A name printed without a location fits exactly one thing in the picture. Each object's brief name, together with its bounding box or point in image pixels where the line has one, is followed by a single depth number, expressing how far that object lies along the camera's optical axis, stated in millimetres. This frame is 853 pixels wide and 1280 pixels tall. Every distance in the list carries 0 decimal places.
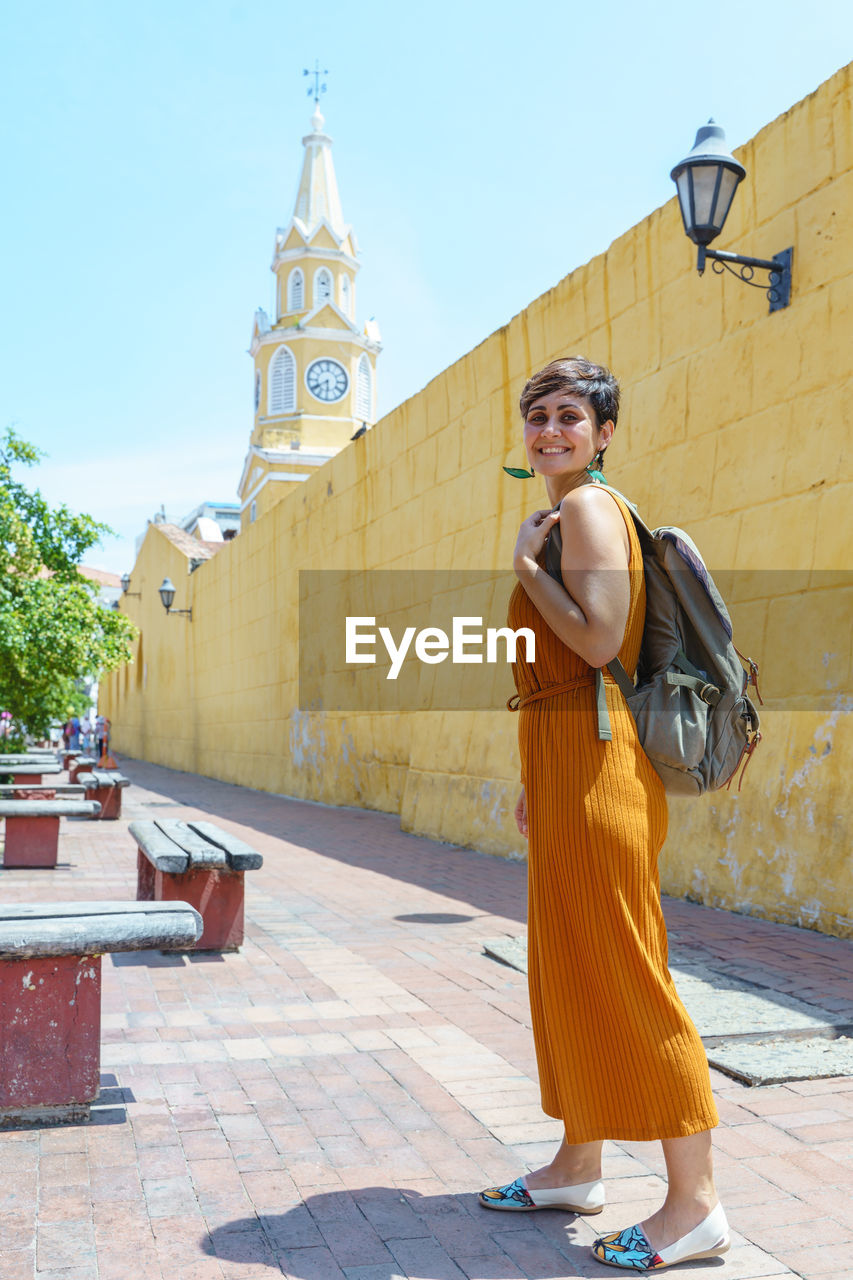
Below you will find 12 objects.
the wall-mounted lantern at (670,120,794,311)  5734
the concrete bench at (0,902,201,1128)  3025
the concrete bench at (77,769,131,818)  11625
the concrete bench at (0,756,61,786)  10789
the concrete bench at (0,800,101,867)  8367
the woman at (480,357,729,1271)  2264
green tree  10852
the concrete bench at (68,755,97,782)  15527
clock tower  36938
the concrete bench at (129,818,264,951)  5059
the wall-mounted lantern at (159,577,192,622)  22719
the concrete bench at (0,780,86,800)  10697
